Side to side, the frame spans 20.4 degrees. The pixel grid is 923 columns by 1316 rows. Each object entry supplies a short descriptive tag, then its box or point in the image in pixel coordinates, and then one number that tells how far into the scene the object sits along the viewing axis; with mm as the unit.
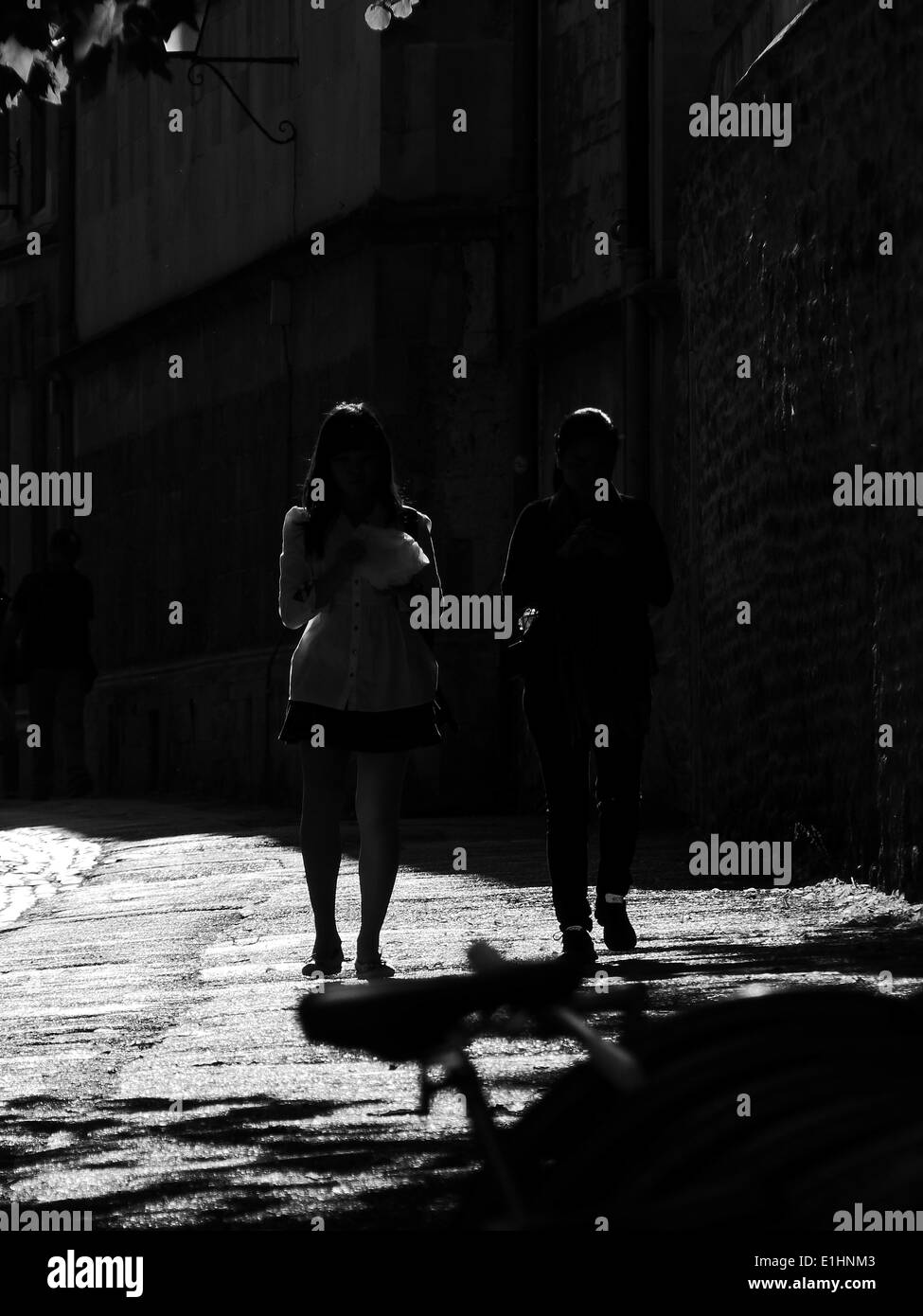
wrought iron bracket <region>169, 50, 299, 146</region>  19594
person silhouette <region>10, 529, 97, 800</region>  20641
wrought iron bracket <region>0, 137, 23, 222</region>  27922
